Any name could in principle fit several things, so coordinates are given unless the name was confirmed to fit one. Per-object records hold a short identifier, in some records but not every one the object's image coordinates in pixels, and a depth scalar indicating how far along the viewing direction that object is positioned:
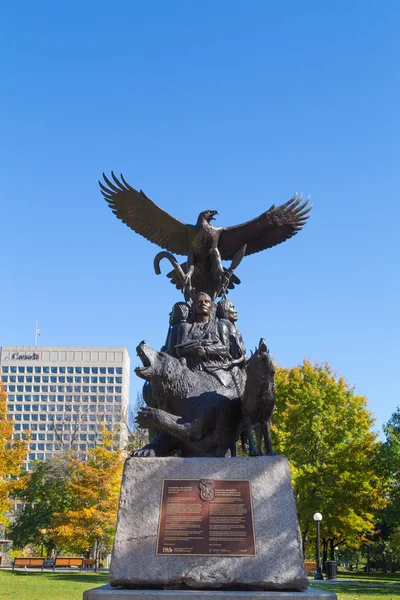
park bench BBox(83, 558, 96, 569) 30.82
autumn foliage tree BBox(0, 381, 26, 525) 21.72
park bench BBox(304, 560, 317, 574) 26.45
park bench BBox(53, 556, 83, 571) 31.38
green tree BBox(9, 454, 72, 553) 37.94
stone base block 5.27
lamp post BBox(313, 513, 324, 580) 23.16
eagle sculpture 9.46
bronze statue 6.25
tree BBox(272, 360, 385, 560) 27.23
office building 111.44
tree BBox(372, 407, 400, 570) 27.16
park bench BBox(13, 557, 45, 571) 30.17
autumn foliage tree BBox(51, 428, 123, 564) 24.66
